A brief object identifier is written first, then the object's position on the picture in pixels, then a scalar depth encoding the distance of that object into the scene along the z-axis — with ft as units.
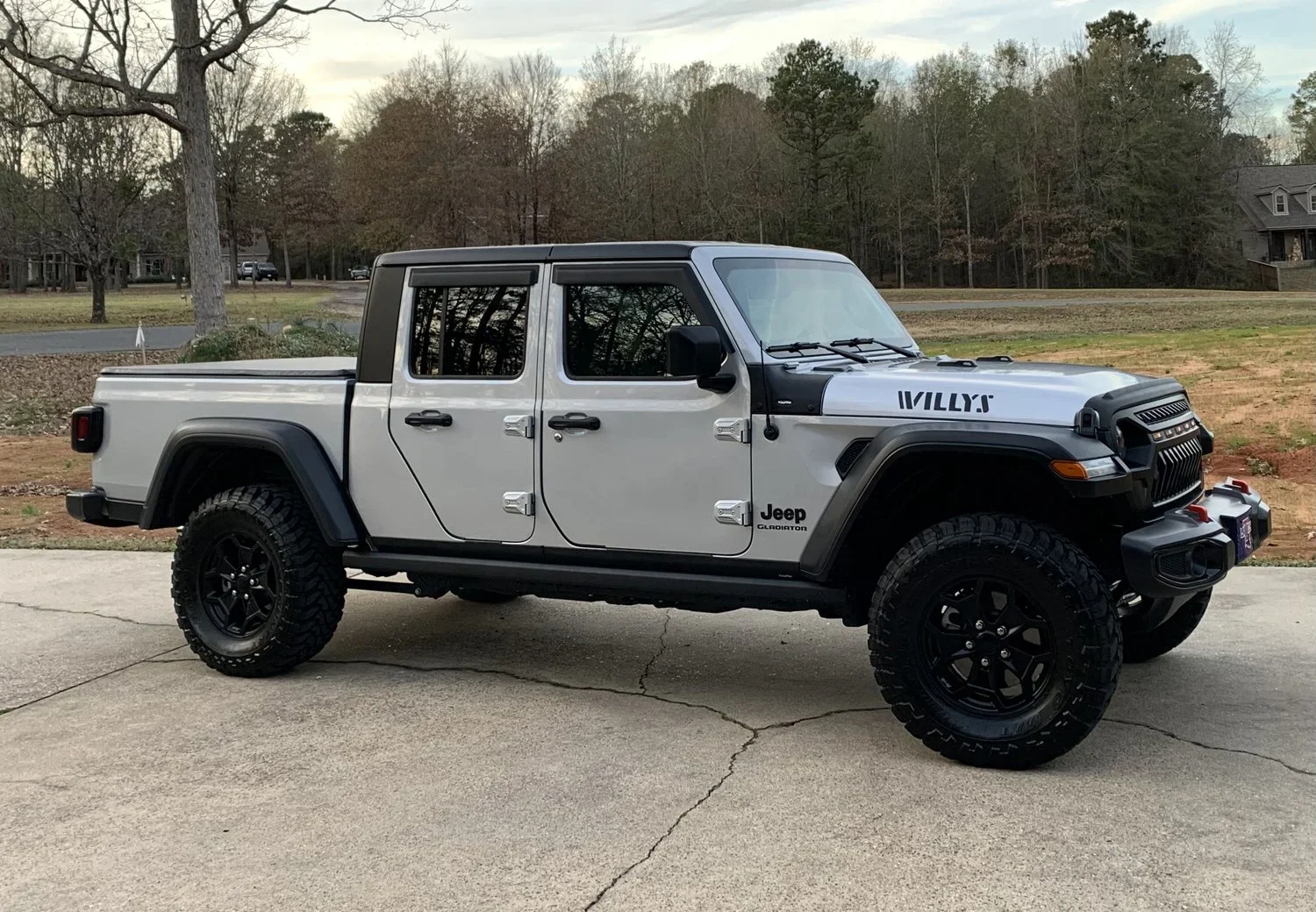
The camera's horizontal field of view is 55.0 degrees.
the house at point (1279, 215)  242.37
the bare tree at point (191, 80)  64.80
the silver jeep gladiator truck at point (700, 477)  14.05
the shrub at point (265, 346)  59.67
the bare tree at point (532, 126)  150.30
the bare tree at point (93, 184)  118.21
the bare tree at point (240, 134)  178.19
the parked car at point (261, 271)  270.26
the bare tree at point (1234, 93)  241.26
